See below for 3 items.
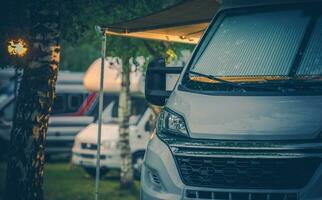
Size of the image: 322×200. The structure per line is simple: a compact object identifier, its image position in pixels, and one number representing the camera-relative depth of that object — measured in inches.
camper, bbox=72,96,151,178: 623.5
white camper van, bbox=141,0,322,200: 221.5
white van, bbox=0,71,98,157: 775.1
